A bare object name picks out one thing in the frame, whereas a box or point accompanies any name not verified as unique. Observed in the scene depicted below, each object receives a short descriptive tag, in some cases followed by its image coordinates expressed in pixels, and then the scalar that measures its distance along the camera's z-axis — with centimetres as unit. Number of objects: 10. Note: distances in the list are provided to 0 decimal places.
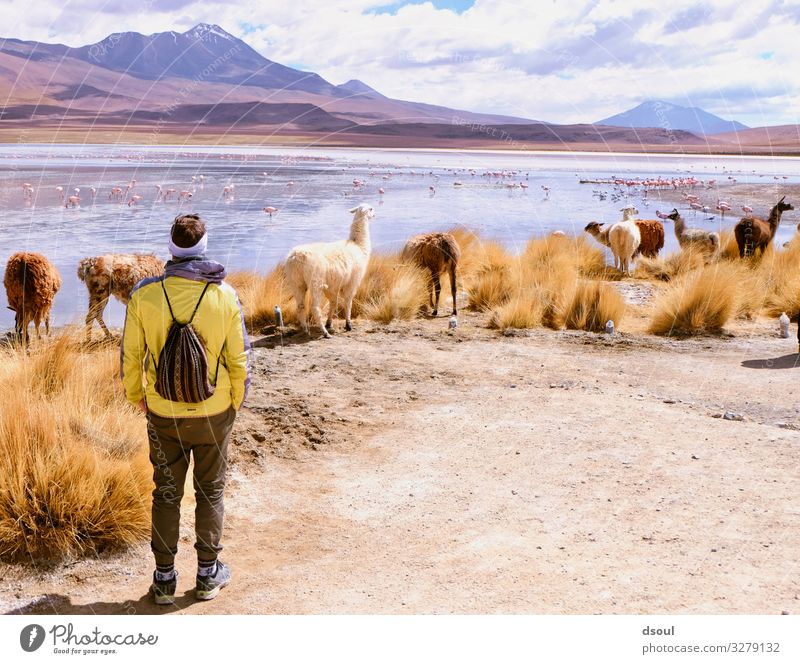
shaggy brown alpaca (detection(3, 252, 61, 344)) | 856
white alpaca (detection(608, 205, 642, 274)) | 1505
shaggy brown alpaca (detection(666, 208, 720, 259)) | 1531
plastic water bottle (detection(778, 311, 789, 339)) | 1030
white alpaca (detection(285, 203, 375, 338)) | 935
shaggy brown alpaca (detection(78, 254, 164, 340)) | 891
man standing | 366
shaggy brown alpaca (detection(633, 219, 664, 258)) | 1650
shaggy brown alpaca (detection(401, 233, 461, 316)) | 1154
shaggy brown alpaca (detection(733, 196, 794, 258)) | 1476
